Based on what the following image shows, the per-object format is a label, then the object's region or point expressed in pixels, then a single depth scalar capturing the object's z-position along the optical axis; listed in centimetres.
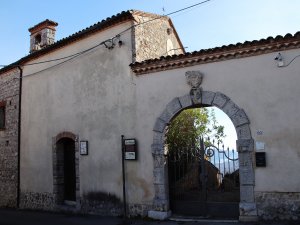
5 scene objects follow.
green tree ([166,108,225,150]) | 1054
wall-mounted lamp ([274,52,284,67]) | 601
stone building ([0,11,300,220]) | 601
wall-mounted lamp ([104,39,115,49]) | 811
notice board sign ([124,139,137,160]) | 741
